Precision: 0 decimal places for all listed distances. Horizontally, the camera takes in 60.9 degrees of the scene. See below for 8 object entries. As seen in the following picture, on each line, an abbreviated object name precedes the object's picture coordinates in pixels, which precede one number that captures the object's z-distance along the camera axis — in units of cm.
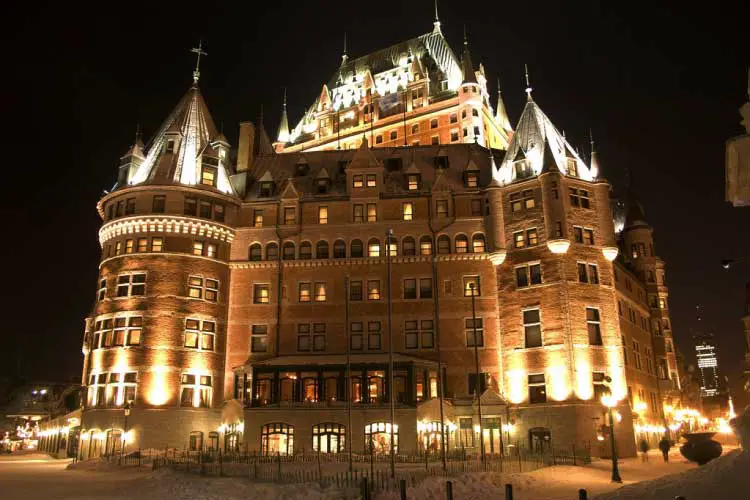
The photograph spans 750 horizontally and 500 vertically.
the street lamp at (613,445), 3188
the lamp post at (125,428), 4685
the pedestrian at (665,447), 4334
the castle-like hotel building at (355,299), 5034
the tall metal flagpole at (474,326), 4641
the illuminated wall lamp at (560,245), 5272
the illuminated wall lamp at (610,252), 5434
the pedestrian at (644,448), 4625
